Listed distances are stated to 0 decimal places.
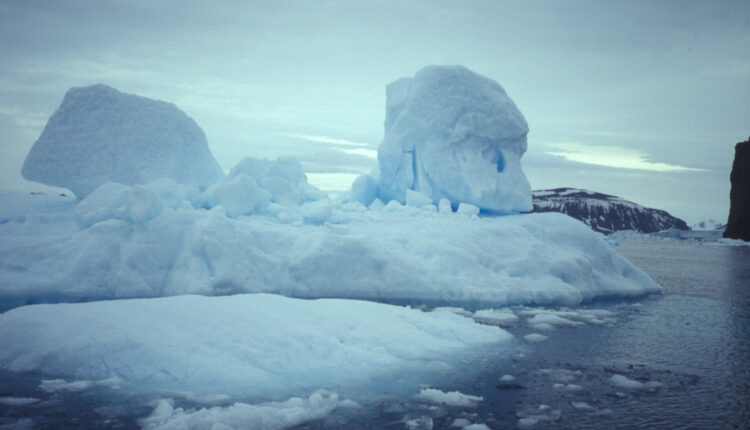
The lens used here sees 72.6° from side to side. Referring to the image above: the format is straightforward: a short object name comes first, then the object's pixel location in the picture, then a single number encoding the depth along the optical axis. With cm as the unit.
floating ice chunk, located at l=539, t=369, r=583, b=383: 600
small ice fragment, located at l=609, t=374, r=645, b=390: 575
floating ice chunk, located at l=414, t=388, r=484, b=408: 511
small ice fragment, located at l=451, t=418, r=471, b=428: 455
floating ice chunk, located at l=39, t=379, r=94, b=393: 510
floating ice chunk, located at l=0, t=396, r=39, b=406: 470
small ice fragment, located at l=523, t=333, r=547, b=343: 788
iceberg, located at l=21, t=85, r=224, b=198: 1361
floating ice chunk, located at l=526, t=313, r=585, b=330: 908
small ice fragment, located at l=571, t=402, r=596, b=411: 503
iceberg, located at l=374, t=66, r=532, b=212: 1727
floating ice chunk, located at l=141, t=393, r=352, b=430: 429
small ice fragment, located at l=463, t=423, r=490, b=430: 445
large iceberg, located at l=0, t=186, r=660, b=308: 1008
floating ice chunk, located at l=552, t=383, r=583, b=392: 561
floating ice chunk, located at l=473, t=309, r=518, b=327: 917
